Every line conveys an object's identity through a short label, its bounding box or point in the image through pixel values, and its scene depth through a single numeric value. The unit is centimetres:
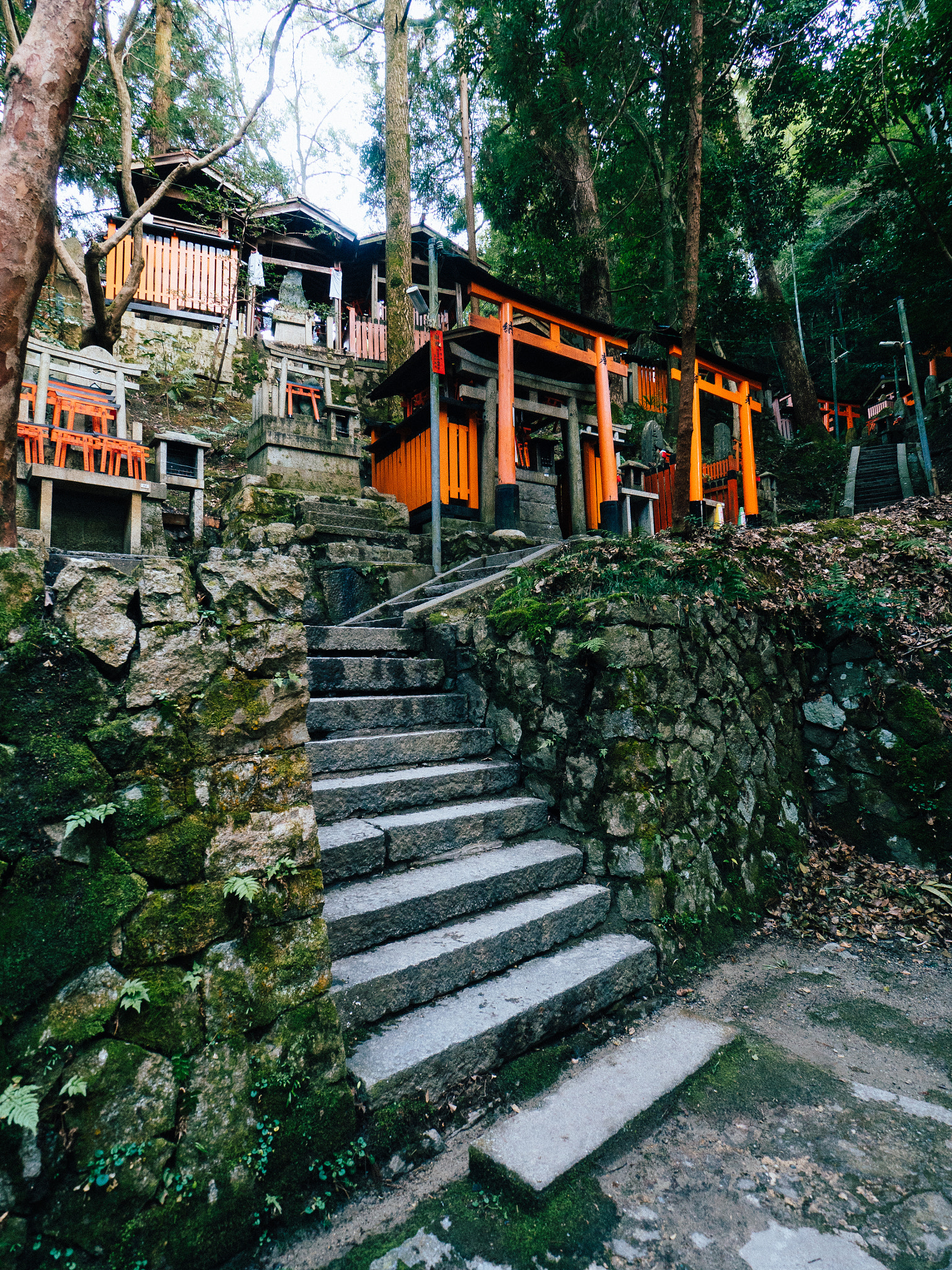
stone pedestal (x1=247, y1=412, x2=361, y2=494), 800
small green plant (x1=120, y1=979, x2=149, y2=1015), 170
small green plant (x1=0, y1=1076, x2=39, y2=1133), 144
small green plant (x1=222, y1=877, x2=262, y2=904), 189
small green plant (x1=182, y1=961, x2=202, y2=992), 183
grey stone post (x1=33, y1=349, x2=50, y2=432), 567
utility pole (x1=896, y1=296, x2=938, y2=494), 1300
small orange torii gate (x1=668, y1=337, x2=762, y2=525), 1160
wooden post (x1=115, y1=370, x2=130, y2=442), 652
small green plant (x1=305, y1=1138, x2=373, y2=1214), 195
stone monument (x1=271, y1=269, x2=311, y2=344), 1543
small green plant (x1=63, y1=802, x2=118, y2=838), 167
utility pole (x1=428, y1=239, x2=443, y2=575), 720
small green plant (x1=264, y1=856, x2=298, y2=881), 202
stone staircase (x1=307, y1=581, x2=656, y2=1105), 241
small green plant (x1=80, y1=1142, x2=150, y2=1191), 159
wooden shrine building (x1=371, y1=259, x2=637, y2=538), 871
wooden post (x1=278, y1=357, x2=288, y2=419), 849
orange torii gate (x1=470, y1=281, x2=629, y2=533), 850
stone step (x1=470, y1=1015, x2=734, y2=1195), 204
